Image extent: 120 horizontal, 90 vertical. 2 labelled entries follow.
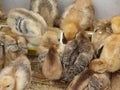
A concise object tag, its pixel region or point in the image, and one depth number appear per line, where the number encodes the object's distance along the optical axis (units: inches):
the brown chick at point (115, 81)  69.8
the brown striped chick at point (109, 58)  68.1
